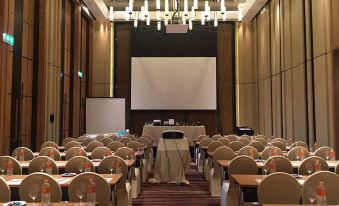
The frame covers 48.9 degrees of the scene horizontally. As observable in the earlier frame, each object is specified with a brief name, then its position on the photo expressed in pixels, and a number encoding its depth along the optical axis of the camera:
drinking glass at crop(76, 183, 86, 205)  3.26
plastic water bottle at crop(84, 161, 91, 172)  4.70
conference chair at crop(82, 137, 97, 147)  8.91
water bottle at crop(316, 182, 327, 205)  2.96
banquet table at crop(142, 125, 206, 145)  12.58
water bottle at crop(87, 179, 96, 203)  3.15
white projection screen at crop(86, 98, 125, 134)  12.92
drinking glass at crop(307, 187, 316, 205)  3.22
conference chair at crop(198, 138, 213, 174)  9.00
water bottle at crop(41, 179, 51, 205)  2.96
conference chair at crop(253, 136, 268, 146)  8.50
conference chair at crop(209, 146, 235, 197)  6.90
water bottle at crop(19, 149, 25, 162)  6.13
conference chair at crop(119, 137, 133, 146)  8.50
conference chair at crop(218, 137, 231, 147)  8.24
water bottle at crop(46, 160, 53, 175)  4.80
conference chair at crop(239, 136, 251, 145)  8.58
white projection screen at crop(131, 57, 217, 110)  14.62
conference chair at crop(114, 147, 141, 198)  6.12
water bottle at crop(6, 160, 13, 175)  4.71
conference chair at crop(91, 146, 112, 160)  6.05
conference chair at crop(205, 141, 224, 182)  7.57
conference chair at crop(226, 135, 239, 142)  9.40
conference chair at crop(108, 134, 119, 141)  9.11
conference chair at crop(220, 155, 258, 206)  4.95
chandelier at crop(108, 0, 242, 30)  9.28
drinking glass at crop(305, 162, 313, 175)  4.62
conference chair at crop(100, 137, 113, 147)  8.50
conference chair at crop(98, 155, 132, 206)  4.95
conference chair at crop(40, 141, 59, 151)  7.53
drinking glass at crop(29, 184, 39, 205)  3.15
